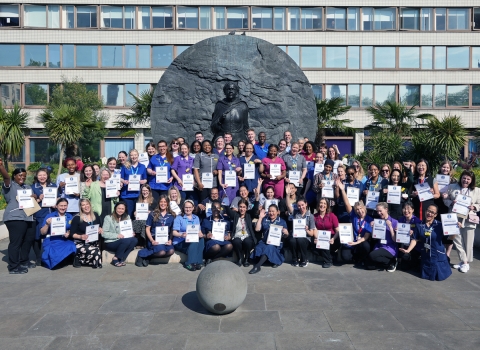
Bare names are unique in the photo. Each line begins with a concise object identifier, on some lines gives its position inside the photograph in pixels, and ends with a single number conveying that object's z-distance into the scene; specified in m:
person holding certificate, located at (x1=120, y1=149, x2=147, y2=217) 9.21
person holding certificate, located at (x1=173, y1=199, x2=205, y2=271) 8.02
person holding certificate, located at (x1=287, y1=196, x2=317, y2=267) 8.10
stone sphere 5.59
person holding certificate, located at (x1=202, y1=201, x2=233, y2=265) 8.14
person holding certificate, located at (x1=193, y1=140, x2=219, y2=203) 9.38
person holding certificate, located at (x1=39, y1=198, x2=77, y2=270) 7.99
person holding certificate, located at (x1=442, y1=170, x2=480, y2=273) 8.03
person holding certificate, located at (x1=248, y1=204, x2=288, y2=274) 8.01
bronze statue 12.13
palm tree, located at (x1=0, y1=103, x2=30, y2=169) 18.23
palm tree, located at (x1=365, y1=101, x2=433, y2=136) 22.81
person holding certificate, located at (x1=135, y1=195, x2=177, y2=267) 8.17
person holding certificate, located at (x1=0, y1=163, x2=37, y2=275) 7.87
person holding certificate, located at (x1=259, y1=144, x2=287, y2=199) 9.34
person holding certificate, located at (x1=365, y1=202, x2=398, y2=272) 7.78
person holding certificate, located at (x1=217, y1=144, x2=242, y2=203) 9.31
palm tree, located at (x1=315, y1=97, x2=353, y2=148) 23.70
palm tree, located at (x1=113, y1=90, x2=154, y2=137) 25.53
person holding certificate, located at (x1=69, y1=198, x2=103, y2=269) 8.10
